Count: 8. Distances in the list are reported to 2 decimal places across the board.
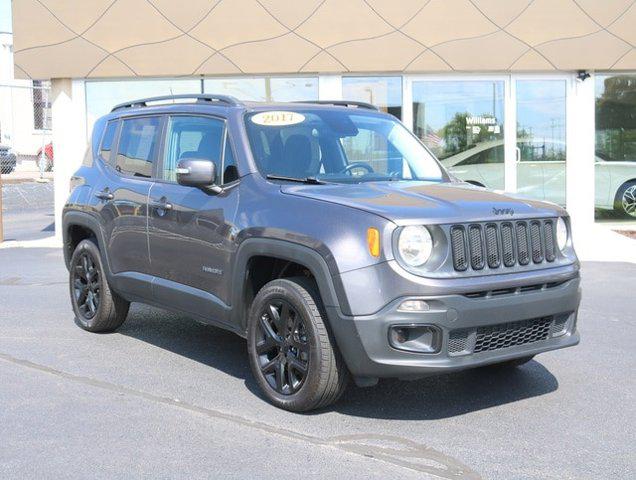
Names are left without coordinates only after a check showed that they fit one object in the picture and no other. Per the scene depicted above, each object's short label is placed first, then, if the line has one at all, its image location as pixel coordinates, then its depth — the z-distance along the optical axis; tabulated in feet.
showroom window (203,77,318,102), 48.91
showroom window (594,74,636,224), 50.85
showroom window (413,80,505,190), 49.80
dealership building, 47.60
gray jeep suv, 15.11
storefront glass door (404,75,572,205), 49.83
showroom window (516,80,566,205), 50.11
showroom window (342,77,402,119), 48.91
